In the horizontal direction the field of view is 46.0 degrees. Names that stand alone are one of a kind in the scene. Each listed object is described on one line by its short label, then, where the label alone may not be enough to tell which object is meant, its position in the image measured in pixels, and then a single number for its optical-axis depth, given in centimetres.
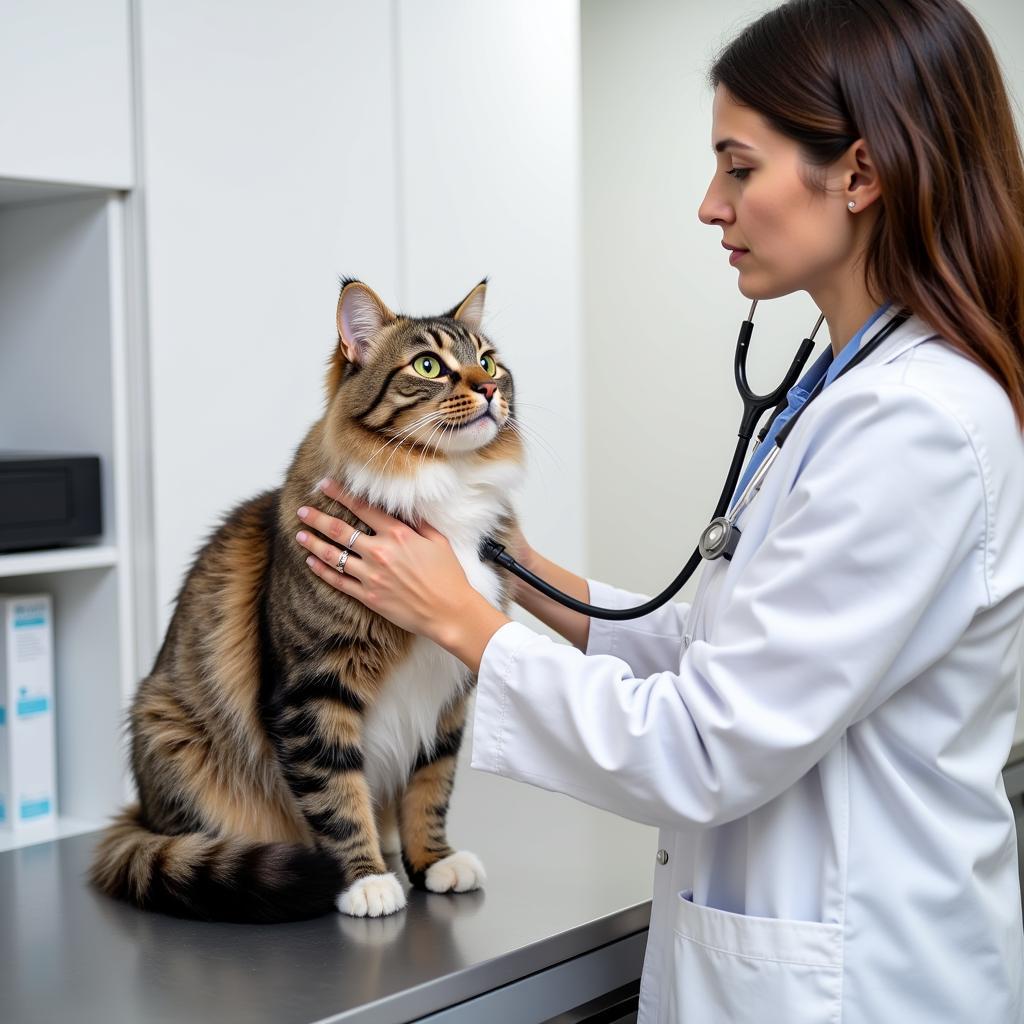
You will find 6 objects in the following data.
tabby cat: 132
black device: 167
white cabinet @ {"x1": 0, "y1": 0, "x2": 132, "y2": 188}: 162
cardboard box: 180
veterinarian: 99
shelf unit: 179
